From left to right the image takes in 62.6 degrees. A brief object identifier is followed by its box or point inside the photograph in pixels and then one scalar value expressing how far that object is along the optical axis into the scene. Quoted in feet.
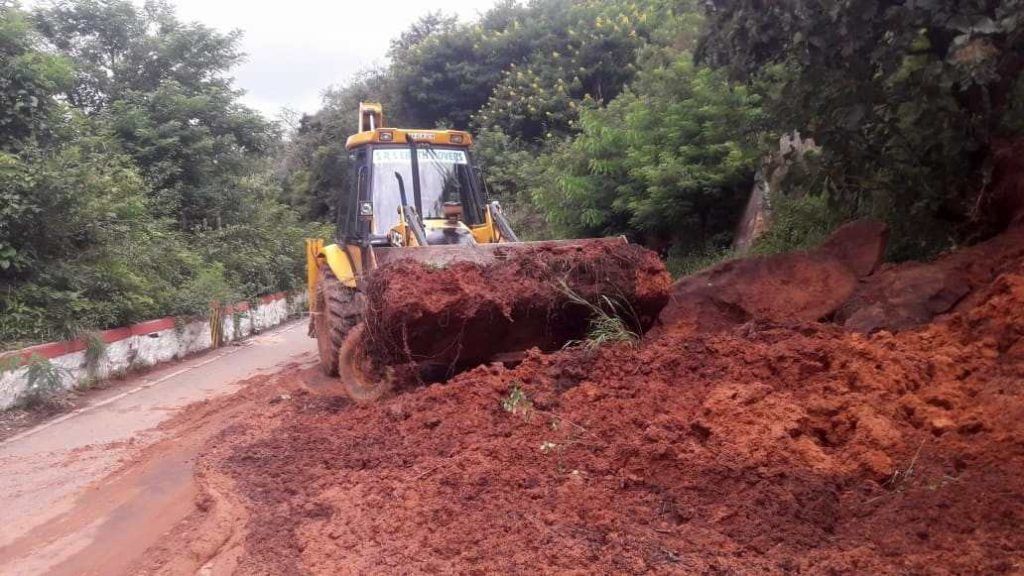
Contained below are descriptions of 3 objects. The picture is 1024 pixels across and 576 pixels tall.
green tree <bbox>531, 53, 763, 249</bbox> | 40.60
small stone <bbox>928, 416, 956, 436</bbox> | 14.66
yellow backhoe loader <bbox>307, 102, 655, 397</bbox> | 28.94
